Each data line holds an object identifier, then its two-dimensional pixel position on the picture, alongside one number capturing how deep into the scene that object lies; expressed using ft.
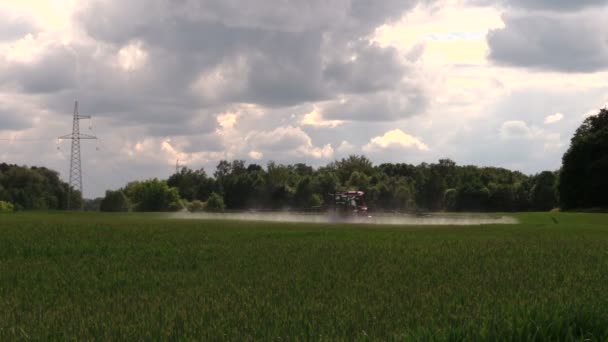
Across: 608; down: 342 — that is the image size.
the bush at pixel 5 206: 325.54
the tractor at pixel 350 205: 249.34
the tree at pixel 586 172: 340.92
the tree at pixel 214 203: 502.30
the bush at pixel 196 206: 479.41
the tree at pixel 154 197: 492.13
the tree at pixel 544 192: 512.63
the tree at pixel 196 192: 639.76
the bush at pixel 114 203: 438.40
